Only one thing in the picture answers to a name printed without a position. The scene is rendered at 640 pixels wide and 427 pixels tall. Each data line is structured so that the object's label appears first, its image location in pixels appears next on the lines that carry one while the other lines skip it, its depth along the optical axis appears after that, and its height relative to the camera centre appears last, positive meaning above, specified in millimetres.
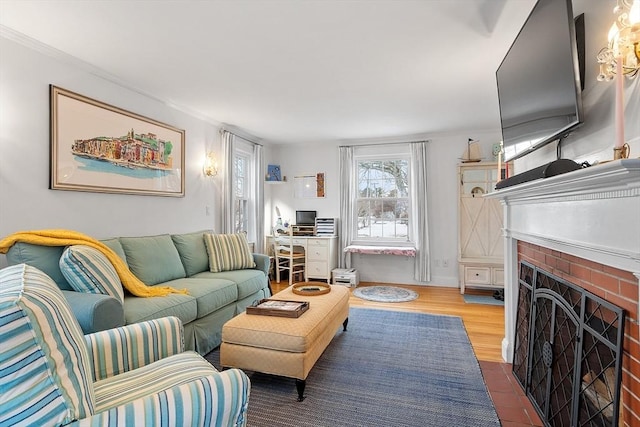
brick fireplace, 976 -79
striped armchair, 750 -441
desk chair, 5102 -616
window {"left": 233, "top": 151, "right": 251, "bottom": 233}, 4812 +398
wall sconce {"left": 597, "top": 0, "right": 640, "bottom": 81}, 1002 +543
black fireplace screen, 1205 -611
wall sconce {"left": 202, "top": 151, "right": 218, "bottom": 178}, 4125 +635
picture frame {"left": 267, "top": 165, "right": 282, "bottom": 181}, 5578 +736
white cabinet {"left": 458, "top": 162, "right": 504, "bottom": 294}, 4527 -106
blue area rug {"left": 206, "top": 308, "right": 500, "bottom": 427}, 1821 -1092
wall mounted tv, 1304 +640
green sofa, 1856 -556
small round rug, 4259 -1054
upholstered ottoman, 1979 -779
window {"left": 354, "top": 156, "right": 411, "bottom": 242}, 5301 +269
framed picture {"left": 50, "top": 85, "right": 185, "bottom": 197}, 2508 +600
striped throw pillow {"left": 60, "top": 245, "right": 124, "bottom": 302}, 2010 -333
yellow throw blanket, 2049 -170
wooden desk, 5121 -599
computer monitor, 5535 -10
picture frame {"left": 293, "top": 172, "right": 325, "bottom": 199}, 5598 +517
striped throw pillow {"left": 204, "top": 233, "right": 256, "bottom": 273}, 3465 -381
